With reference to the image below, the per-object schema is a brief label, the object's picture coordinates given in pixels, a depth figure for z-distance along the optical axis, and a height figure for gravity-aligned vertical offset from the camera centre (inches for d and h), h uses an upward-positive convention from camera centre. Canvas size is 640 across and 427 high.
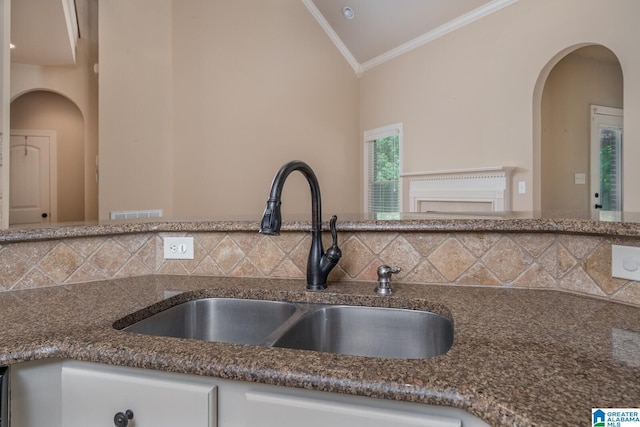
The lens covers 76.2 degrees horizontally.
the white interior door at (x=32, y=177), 215.3 +20.1
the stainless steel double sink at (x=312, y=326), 40.0 -11.8
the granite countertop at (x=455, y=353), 22.1 -9.4
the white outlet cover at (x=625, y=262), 37.1 -4.5
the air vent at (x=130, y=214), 158.9 +0.1
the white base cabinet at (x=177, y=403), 24.7 -12.6
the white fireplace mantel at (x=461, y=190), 160.2 +10.5
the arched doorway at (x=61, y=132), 218.8 +45.0
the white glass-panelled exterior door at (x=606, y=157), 194.4 +27.4
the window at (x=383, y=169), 220.4 +25.4
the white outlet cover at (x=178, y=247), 54.8 -4.4
